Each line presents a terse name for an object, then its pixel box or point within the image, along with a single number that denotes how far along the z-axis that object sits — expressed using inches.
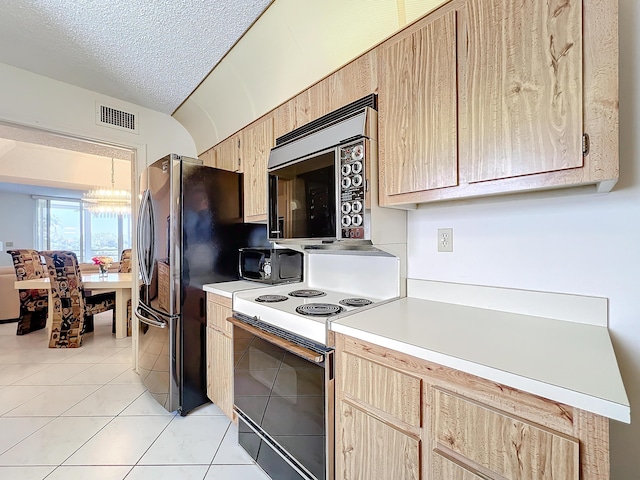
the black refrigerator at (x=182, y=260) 76.9
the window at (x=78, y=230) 275.4
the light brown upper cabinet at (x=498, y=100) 32.1
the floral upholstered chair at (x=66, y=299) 130.7
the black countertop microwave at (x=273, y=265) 78.7
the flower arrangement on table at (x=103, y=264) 168.1
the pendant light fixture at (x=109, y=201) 188.1
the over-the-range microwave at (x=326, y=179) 51.5
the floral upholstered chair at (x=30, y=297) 150.2
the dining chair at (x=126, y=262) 180.5
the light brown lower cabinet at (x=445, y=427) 25.7
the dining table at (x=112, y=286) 138.3
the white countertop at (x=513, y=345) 25.3
